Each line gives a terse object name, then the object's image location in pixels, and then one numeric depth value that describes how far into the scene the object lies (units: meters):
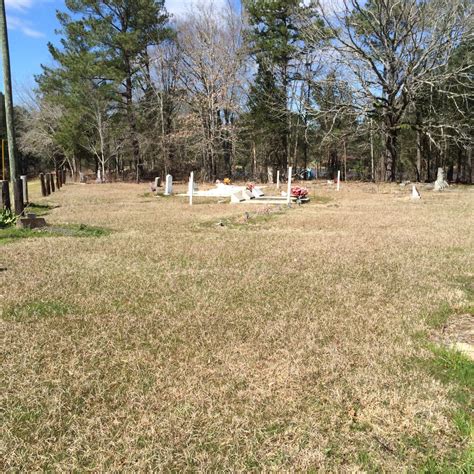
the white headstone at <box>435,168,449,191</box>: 18.89
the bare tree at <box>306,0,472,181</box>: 18.80
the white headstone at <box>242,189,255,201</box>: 15.23
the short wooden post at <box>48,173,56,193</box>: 20.66
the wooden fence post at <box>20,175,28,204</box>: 13.16
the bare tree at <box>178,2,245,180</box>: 27.30
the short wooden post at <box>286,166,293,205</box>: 13.34
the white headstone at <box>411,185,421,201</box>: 15.34
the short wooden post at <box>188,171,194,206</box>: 14.52
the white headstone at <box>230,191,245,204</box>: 14.78
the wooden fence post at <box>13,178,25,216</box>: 9.84
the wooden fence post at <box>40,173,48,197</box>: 18.42
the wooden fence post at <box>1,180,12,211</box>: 9.71
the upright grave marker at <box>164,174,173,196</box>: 18.14
